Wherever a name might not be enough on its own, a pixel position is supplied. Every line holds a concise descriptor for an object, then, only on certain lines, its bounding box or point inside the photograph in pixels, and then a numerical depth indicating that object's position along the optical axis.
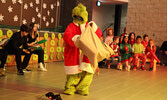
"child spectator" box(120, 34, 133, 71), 7.48
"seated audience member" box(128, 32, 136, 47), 7.94
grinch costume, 3.78
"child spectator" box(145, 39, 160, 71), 7.99
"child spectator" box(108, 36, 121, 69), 7.55
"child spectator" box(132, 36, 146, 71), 7.70
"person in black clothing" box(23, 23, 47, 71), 5.92
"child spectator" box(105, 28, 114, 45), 7.57
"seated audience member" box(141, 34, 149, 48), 8.44
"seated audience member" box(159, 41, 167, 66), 10.10
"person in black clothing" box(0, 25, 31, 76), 5.08
